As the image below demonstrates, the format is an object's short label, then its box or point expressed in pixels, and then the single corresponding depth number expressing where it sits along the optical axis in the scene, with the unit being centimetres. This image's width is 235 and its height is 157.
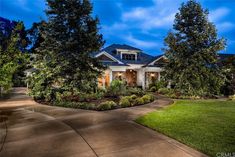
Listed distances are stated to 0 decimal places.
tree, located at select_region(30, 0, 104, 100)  1286
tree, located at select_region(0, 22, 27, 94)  1085
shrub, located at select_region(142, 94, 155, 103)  1209
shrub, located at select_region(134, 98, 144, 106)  1127
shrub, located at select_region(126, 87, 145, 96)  1550
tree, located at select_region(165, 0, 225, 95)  1588
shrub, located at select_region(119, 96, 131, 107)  1052
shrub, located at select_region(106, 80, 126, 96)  1487
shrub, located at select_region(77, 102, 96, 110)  990
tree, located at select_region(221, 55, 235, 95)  1755
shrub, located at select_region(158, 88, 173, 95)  1770
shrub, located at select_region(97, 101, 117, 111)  963
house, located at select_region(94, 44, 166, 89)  2417
